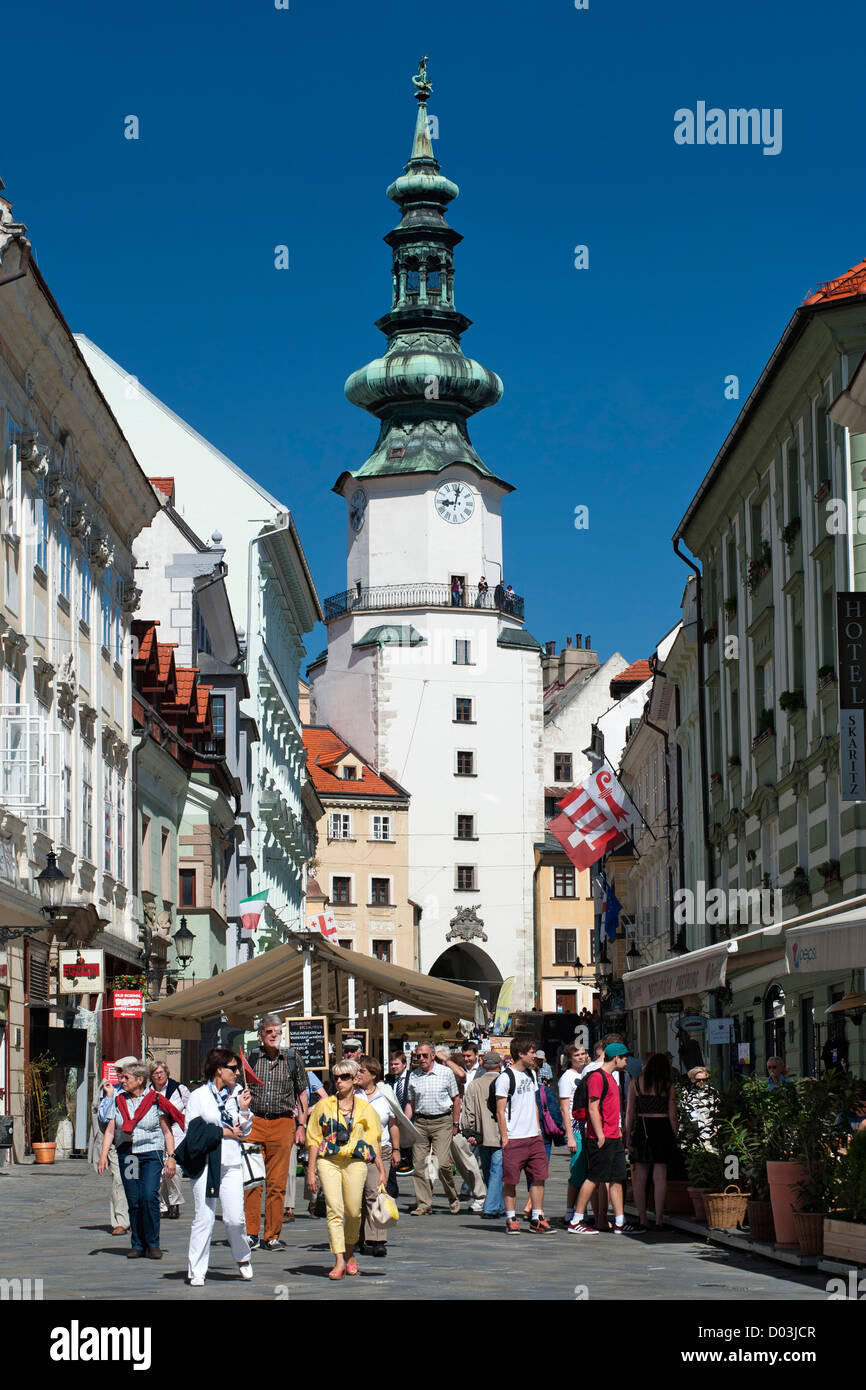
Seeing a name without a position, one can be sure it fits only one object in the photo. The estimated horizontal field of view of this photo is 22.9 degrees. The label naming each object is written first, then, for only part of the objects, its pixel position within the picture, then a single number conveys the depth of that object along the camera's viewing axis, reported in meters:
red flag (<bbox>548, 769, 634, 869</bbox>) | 46.59
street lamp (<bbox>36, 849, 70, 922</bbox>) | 27.44
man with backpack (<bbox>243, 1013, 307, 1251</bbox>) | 17.12
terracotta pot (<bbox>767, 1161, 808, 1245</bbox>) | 15.77
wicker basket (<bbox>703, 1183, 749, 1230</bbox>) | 17.52
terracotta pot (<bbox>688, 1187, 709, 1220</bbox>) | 18.30
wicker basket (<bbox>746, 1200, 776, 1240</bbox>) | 16.34
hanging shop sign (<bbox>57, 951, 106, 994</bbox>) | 29.73
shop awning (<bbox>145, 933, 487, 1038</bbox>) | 26.41
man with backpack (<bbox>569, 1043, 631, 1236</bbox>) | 18.59
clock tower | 98.06
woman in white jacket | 13.79
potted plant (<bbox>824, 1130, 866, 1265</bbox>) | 13.97
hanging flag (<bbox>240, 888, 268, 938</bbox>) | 46.06
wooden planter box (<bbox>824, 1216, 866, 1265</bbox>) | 13.85
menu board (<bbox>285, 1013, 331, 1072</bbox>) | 24.17
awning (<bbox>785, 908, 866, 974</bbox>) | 15.70
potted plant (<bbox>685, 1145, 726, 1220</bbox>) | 17.94
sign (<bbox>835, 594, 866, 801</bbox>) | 24.84
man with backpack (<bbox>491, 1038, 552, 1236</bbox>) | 19.12
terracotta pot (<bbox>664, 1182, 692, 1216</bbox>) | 19.53
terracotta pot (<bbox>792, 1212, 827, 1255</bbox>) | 15.03
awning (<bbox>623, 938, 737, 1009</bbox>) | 19.39
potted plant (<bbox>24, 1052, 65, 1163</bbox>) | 28.59
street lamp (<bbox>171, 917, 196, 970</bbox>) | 42.75
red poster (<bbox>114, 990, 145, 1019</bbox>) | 31.66
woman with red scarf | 15.95
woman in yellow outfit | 14.85
